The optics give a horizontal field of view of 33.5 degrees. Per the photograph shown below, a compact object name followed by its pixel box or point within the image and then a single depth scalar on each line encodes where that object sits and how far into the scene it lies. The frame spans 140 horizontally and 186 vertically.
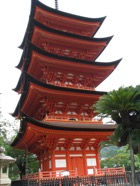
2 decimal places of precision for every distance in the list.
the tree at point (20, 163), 24.20
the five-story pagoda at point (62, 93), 17.14
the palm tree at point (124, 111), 10.81
